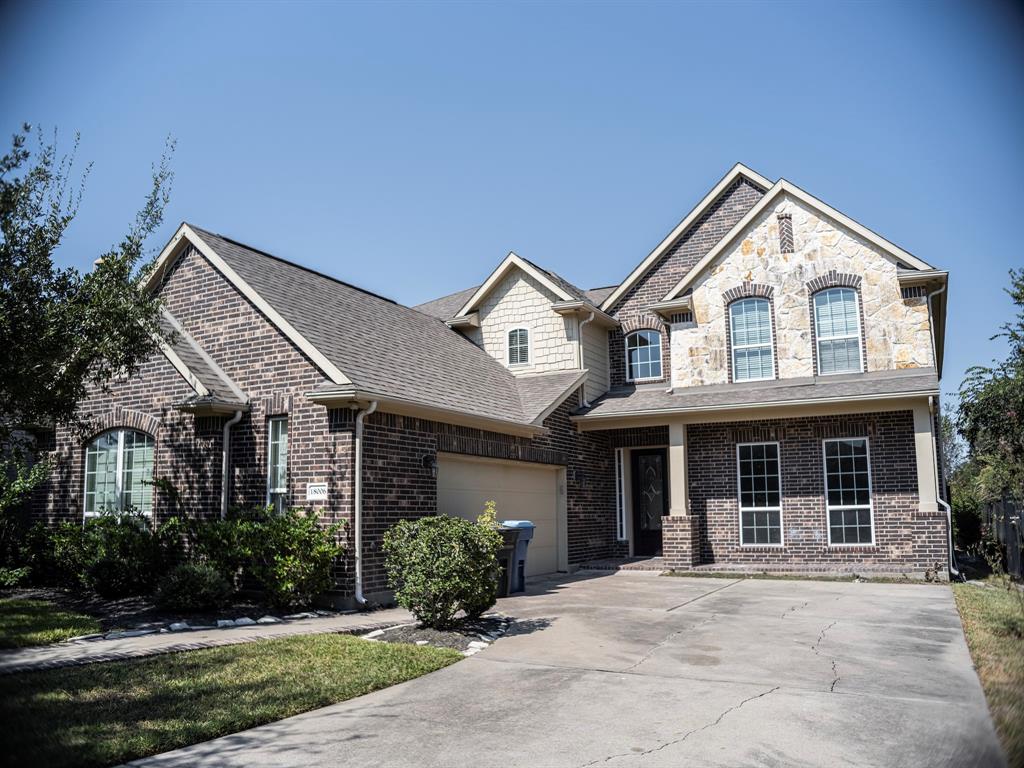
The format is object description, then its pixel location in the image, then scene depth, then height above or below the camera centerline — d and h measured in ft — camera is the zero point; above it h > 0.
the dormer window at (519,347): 64.90 +10.24
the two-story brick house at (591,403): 41.91 +4.16
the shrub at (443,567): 31.53 -3.70
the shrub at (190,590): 35.45 -4.85
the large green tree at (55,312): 31.96 +7.21
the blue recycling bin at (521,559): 44.07 -4.76
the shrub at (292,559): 36.50 -3.73
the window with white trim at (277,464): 41.37 +0.74
